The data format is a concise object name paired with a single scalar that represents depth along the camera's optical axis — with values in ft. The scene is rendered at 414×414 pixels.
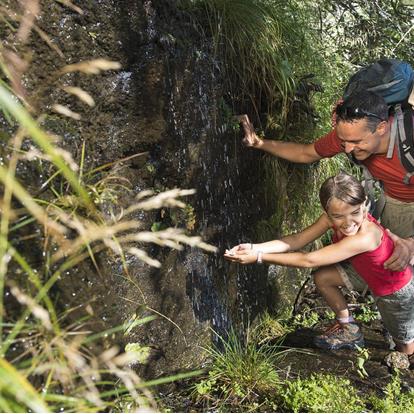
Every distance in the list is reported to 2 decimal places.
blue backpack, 12.28
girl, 12.12
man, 12.26
